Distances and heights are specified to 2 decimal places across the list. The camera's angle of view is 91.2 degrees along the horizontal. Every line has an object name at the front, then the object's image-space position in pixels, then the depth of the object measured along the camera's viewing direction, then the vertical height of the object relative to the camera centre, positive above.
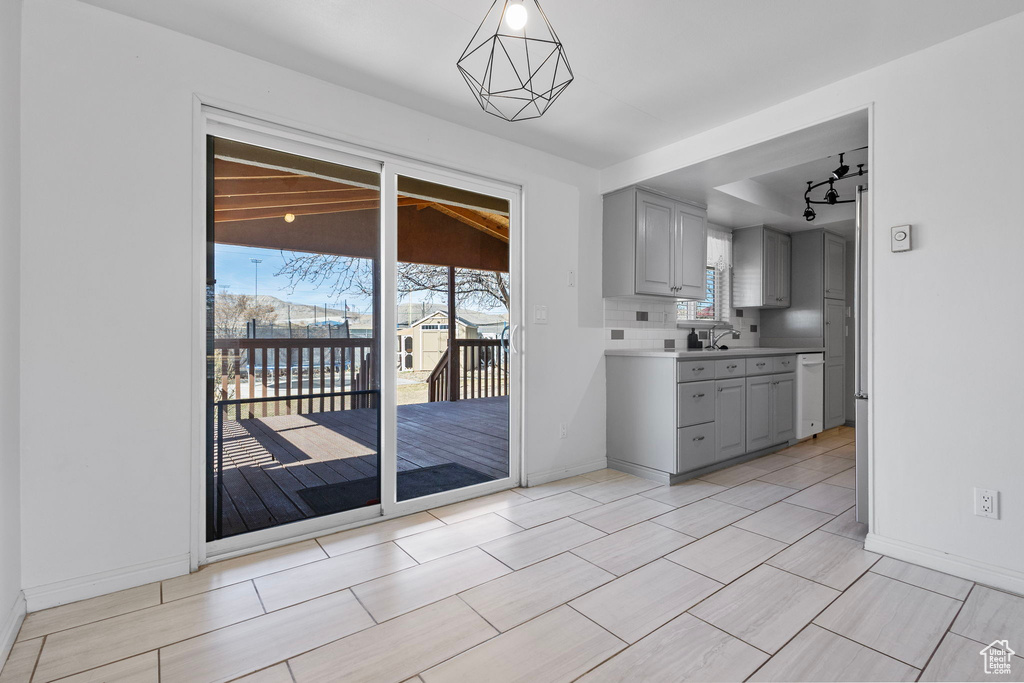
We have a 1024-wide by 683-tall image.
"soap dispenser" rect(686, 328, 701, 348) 4.86 +0.02
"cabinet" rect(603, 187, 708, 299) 3.86 +0.79
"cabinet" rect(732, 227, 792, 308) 5.30 +0.81
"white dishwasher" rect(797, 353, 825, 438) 4.80 -0.50
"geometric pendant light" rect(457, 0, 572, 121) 2.16 +1.39
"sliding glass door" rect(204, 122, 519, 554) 2.47 +0.11
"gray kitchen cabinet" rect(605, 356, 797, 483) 3.61 -0.54
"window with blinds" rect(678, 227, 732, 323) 5.29 +0.70
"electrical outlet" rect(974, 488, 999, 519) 2.14 -0.68
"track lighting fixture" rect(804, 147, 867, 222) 3.32 +1.10
